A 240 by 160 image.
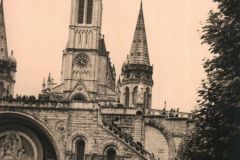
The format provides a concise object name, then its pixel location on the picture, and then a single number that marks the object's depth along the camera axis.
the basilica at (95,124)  67.94
